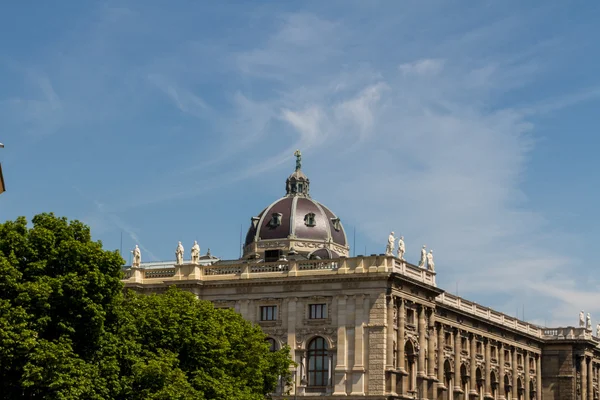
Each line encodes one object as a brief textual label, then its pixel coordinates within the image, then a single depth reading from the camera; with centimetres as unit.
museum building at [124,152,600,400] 10703
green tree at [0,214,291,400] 6756
